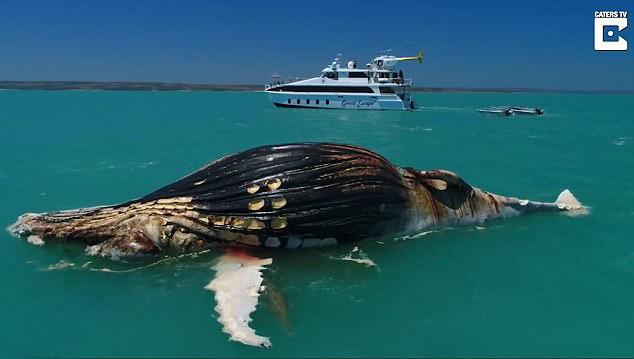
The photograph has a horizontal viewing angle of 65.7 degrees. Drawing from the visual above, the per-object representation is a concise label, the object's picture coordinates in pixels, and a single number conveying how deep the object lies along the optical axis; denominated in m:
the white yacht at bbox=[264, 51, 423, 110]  86.25
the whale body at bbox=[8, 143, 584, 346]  11.96
